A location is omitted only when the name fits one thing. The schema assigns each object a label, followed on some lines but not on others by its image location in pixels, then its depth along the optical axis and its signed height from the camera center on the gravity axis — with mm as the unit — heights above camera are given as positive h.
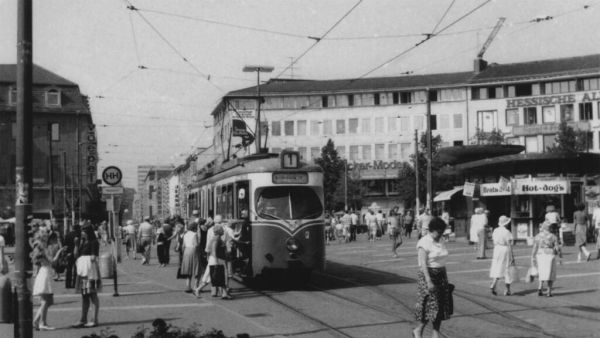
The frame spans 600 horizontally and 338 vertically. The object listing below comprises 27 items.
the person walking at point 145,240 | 30081 -1015
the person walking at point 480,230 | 26016 -757
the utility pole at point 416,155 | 58581 +3793
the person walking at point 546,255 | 16344 -997
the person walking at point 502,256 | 16859 -1039
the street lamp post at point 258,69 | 40100 +6953
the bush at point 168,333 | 7762 -1167
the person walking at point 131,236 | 36438 -1059
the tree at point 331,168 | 82875 +4174
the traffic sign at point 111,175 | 21656 +996
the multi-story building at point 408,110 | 87125 +11024
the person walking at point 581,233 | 24422 -841
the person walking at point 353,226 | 45188 -981
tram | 18203 -150
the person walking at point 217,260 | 17375 -1037
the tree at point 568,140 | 76438 +6046
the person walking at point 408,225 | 45625 -975
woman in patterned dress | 10008 -949
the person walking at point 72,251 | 20875 -957
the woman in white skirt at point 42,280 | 13086 -1058
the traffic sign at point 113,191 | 22203 +592
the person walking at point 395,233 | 27922 -883
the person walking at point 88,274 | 13452 -1010
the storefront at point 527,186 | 32312 +777
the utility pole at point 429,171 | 36156 +1600
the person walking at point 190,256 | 17984 -983
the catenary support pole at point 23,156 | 8148 +580
